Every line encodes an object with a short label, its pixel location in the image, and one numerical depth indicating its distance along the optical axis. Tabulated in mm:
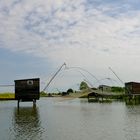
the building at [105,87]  49336
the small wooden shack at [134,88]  40072
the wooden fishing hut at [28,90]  28799
